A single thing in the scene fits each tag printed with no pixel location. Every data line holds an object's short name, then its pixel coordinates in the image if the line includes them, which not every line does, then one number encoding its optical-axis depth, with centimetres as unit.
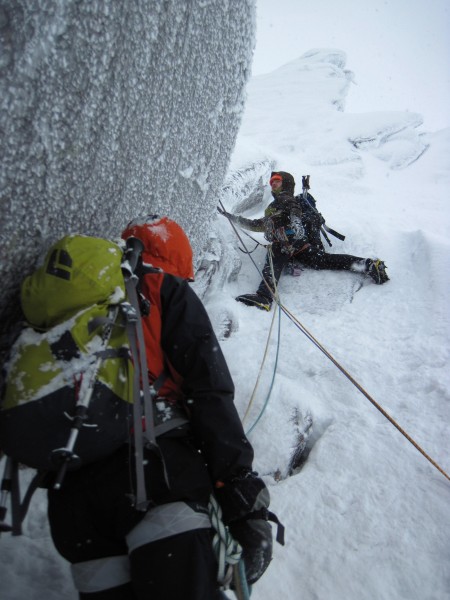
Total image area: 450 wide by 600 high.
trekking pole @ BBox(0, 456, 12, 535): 116
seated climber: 466
